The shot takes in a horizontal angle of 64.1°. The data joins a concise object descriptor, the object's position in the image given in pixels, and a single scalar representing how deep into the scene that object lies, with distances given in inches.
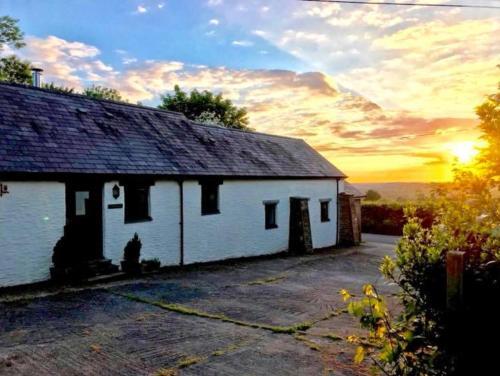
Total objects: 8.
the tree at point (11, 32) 1247.5
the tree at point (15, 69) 1353.3
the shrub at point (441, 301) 152.3
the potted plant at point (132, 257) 537.0
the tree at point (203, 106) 1653.5
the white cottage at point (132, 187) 460.1
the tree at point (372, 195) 1775.2
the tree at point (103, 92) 1726.9
